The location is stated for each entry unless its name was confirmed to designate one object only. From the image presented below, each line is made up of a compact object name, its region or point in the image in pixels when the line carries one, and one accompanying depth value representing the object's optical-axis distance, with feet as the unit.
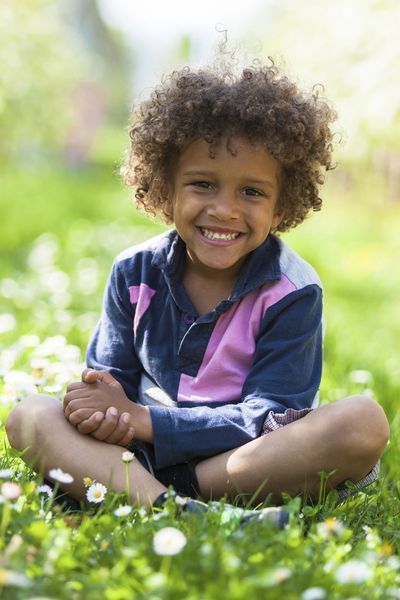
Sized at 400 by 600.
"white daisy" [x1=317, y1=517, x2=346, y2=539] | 4.33
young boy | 5.02
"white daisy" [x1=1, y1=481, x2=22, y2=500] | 4.33
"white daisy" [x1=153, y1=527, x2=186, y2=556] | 4.18
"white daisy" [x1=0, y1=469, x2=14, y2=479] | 4.58
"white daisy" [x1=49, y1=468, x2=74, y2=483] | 4.61
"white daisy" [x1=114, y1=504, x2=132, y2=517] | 4.56
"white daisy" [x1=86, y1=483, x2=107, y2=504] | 4.81
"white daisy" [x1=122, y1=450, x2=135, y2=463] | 4.82
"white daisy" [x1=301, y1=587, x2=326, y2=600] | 4.03
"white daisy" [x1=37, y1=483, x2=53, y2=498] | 4.78
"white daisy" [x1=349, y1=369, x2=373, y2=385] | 6.30
